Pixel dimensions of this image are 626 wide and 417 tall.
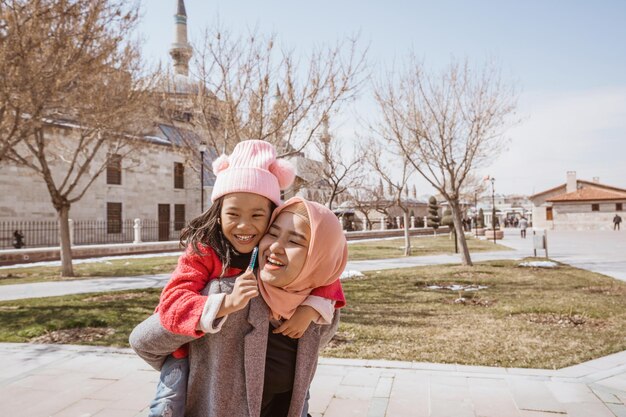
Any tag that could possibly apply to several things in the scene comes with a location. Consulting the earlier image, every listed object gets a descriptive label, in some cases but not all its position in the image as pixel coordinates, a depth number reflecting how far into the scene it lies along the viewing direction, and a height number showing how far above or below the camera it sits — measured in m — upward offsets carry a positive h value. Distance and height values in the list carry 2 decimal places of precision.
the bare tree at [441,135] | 14.45 +2.76
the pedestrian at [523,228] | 36.91 -0.75
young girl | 1.62 -0.14
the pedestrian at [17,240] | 21.88 -0.73
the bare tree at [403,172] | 21.53 +2.43
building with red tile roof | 48.62 +1.04
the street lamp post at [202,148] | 14.75 +2.51
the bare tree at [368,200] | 40.76 +2.00
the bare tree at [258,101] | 10.74 +2.92
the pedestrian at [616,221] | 45.75 -0.32
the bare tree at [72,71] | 8.39 +3.45
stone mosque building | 23.45 +1.99
